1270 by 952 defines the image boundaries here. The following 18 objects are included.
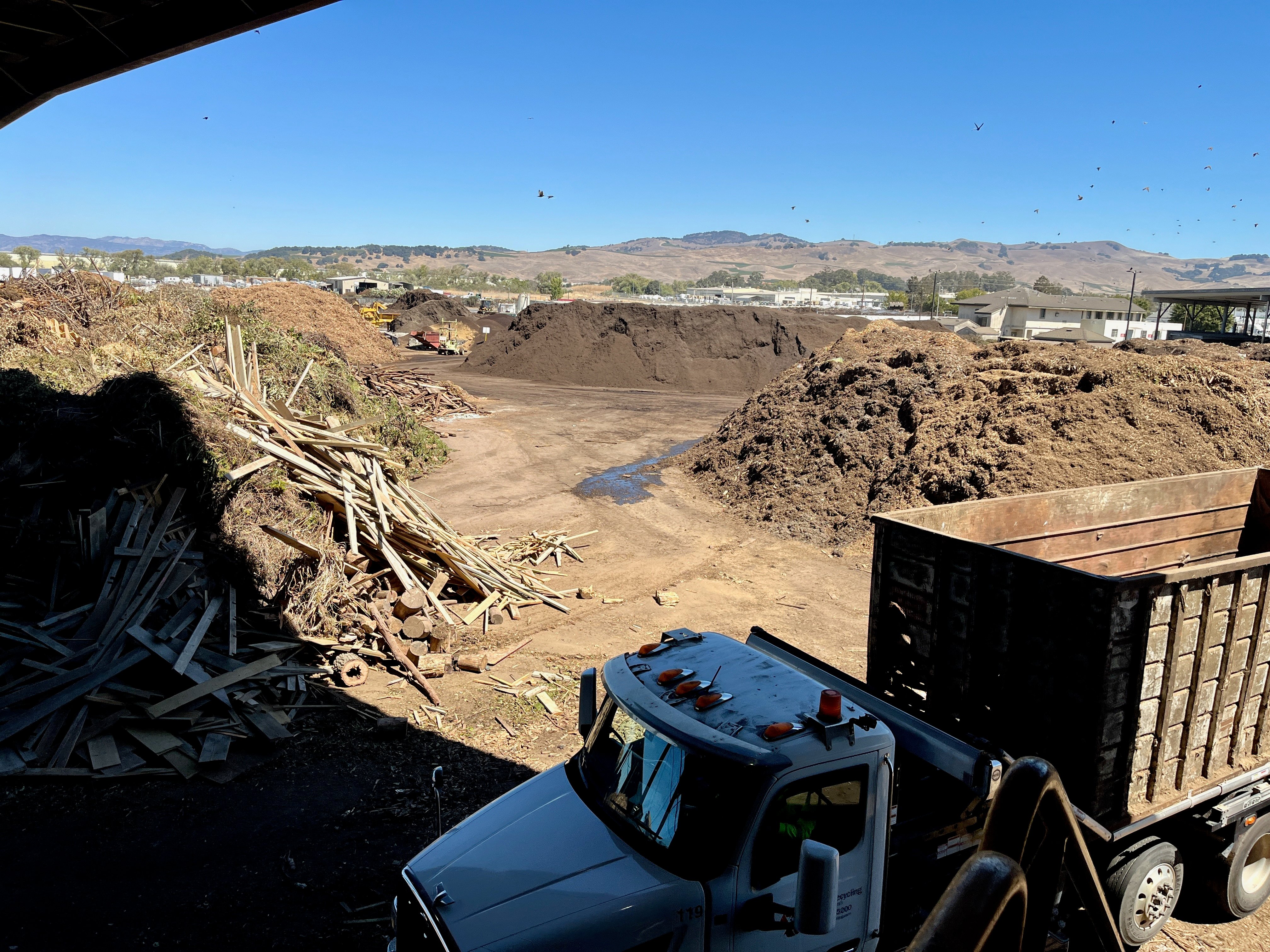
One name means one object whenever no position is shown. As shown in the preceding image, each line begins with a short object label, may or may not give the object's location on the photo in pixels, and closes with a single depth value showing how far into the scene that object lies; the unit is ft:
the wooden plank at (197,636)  26.48
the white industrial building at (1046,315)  283.79
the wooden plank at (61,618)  27.12
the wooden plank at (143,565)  27.71
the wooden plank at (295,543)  34.17
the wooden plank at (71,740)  23.80
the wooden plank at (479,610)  36.55
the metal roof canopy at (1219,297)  198.90
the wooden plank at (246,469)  35.19
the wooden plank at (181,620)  27.58
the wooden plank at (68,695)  24.07
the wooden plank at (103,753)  24.00
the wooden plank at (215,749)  24.90
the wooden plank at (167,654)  26.73
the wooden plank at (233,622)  28.78
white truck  10.85
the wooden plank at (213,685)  25.41
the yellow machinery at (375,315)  204.54
